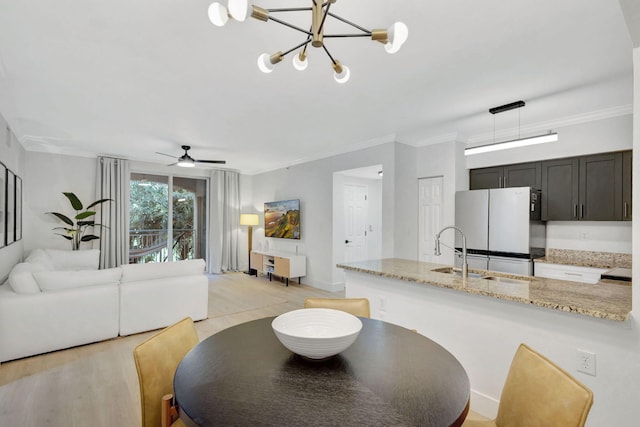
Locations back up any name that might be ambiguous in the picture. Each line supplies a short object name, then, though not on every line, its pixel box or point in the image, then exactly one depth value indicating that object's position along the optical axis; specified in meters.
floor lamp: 7.28
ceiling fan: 5.13
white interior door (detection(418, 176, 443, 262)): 4.63
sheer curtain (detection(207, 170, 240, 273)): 7.33
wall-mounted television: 6.33
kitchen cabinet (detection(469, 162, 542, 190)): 4.04
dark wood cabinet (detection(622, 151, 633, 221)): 3.32
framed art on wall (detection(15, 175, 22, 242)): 4.42
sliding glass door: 6.67
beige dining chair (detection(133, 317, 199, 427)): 1.18
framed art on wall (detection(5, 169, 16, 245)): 3.76
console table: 5.93
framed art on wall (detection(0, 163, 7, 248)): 3.41
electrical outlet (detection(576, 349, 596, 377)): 1.61
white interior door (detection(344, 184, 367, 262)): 6.18
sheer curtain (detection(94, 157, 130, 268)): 6.00
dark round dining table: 0.85
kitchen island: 1.54
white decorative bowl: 1.10
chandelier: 1.25
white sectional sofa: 2.90
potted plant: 5.51
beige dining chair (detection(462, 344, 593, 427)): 0.96
